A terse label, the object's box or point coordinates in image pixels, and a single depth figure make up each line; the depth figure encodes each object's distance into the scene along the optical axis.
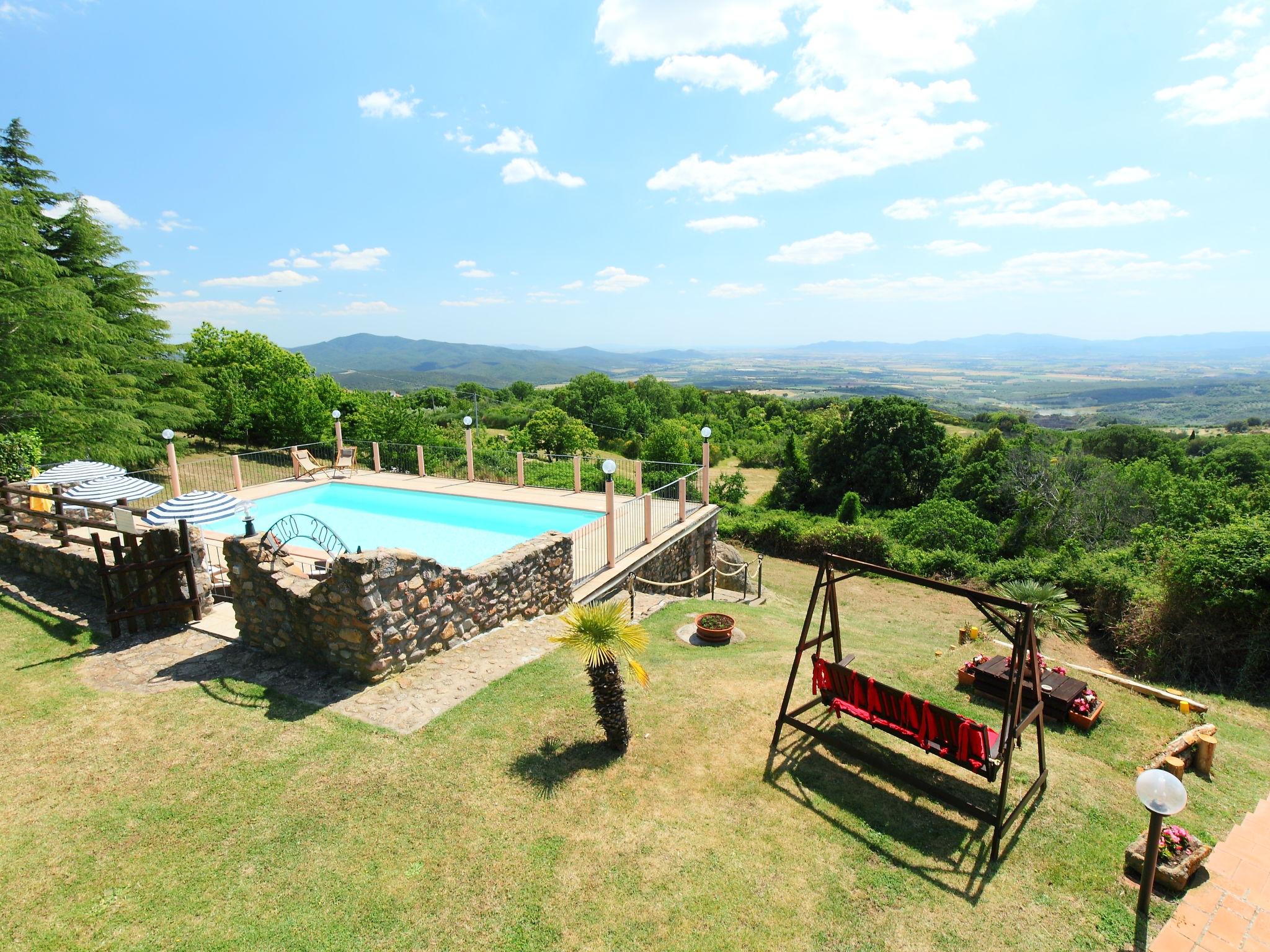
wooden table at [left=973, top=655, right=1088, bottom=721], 6.23
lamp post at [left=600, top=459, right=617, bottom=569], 9.77
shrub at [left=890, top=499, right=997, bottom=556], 20.78
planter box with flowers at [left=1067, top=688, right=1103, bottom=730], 6.16
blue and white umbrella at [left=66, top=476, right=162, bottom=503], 9.91
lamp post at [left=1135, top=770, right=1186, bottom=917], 3.43
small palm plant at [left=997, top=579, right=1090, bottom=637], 8.40
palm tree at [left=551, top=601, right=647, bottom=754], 5.03
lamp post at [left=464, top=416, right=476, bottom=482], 15.47
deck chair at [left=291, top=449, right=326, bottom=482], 17.86
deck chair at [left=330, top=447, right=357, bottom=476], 18.36
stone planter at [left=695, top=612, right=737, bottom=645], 8.85
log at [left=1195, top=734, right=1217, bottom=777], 5.52
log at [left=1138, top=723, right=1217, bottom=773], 5.57
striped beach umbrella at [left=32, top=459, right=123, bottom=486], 11.18
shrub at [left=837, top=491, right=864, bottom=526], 24.92
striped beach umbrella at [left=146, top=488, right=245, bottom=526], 8.95
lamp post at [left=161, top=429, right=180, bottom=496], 13.53
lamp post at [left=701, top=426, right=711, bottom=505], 13.75
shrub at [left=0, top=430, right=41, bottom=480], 12.67
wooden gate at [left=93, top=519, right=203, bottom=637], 7.55
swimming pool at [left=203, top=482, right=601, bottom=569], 12.90
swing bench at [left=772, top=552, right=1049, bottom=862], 4.33
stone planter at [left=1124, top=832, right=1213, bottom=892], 4.01
